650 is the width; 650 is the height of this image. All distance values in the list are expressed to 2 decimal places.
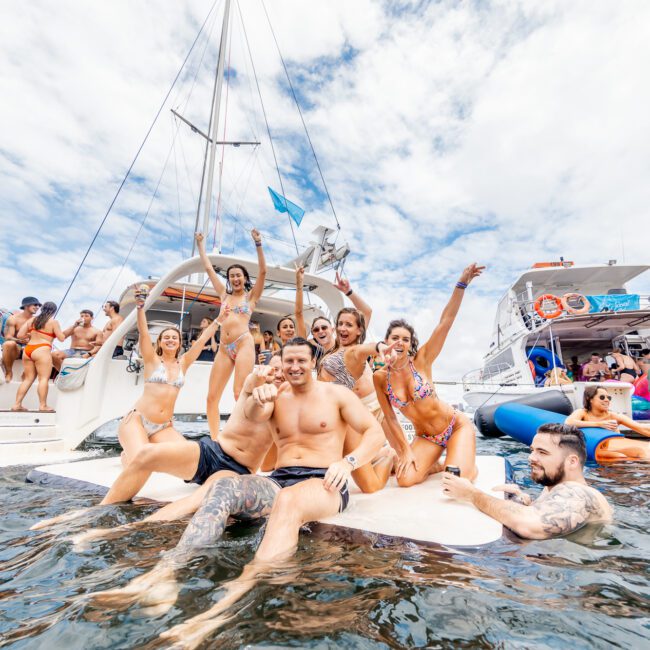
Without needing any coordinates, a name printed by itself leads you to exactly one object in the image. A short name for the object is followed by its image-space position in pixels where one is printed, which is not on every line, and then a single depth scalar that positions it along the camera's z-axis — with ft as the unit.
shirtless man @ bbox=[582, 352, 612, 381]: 43.34
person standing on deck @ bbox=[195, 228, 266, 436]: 16.87
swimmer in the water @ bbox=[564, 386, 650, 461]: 18.66
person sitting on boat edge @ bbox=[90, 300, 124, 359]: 24.81
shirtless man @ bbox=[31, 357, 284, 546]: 10.08
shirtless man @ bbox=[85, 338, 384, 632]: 6.02
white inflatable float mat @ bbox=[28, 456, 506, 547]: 8.32
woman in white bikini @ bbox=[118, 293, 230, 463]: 13.82
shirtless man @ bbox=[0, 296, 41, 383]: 23.66
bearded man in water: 8.63
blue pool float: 24.11
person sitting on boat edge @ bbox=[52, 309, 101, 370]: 25.02
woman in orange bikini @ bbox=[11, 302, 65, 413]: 21.11
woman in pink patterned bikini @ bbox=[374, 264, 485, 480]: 12.07
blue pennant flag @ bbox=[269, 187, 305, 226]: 40.40
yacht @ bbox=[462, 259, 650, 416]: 44.73
